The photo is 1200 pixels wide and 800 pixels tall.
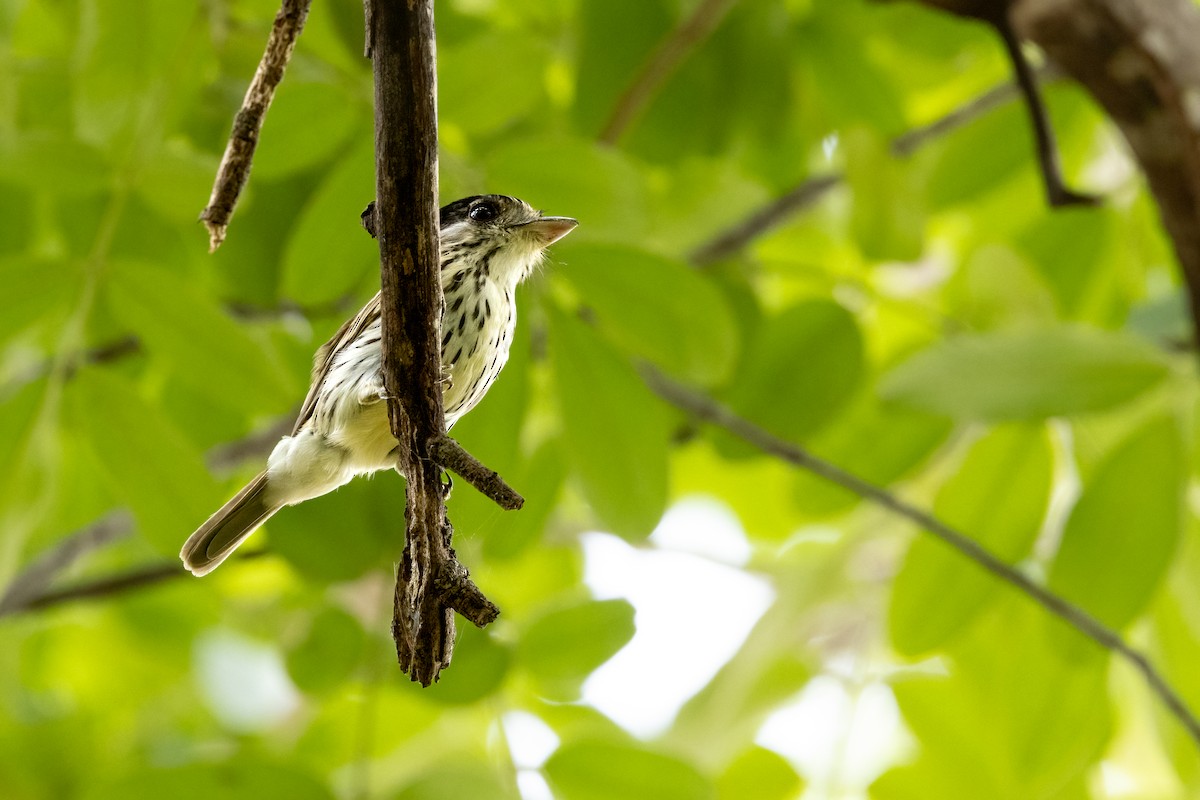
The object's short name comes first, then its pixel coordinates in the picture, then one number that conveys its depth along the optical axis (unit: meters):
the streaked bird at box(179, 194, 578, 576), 3.83
